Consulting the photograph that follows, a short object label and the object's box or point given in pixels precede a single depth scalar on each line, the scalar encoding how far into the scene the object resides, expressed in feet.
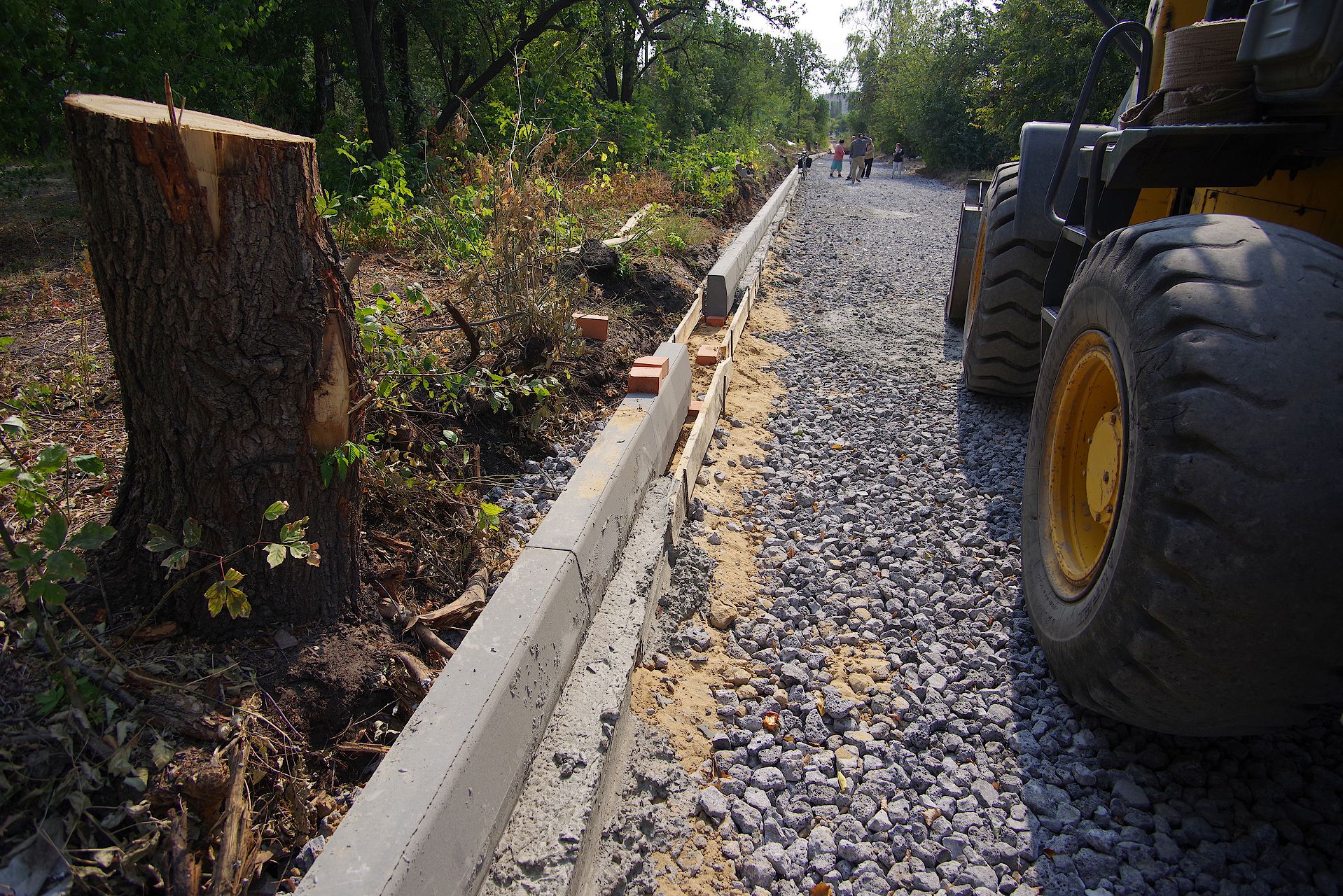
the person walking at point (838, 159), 96.84
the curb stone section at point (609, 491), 9.39
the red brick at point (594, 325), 16.99
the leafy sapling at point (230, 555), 6.44
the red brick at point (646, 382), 13.46
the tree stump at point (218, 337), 6.26
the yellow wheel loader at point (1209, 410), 5.71
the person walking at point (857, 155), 86.94
